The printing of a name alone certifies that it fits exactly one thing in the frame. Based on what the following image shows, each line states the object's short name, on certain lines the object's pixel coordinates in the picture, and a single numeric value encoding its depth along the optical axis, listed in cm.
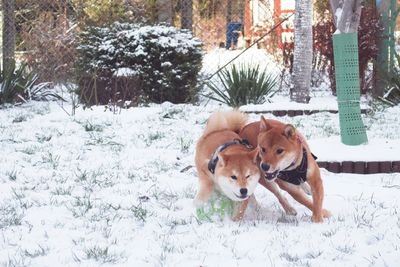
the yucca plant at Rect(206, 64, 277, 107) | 1003
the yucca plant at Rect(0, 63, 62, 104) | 1058
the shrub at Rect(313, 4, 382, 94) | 1113
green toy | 386
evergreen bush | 1082
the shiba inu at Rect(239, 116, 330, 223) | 363
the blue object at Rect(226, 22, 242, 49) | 1460
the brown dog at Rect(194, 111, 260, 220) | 356
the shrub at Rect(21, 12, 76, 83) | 1262
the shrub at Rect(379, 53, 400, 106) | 956
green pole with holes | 585
